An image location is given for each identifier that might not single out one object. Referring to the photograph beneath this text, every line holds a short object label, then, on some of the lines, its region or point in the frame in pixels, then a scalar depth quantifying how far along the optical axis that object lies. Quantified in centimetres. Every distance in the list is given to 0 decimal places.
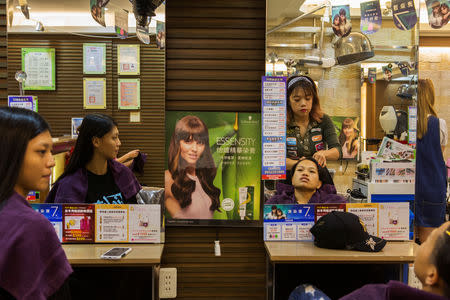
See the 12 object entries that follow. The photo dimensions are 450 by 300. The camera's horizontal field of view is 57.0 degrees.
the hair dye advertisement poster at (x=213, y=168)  317
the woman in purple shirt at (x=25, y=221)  149
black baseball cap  256
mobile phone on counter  241
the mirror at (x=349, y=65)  310
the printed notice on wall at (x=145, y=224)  277
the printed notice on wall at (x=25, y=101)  267
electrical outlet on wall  320
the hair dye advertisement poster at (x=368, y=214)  285
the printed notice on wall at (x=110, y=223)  276
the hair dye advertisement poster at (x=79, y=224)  276
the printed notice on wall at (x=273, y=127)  309
